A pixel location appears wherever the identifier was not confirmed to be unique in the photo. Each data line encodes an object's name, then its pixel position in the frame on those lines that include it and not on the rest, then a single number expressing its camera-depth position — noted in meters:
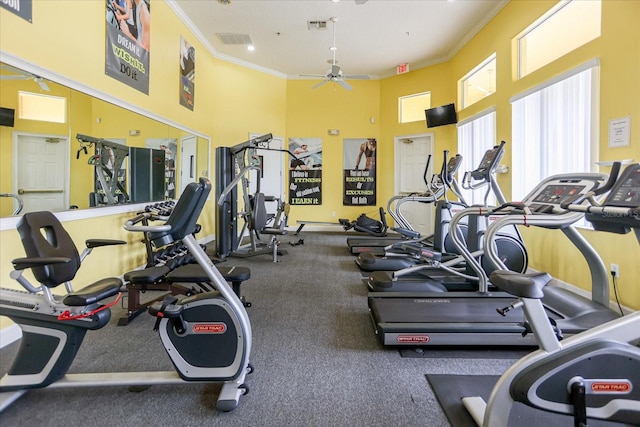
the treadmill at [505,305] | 2.01
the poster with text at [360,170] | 7.92
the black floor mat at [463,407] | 1.52
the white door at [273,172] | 7.52
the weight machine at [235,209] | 4.88
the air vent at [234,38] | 5.70
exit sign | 7.04
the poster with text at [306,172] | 7.93
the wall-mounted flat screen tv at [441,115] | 6.29
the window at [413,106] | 7.18
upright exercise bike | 1.30
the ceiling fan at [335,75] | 5.64
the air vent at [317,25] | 5.27
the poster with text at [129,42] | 3.32
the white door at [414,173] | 7.18
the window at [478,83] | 5.18
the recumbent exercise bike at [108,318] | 1.58
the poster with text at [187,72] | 5.02
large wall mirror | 2.30
